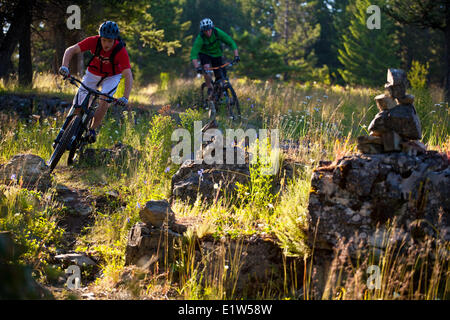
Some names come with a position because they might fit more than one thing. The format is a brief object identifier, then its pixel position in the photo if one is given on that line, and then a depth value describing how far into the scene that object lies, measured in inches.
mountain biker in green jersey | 796.6
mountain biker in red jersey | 481.1
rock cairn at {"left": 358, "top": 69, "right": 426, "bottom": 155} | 291.6
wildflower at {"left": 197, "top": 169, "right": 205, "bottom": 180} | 420.2
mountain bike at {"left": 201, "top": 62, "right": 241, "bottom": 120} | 815.7
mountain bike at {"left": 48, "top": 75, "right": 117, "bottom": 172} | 492.1
